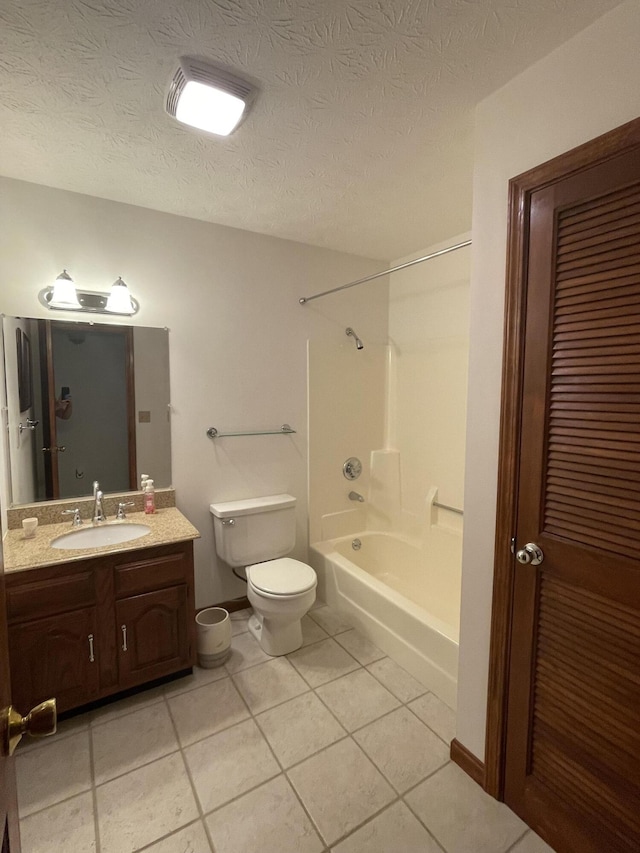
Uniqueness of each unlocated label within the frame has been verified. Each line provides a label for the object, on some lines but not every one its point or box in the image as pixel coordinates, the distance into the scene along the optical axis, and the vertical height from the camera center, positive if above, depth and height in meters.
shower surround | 2.62 -0.36
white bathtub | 1.96 -1.17
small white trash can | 2.13 -1.27
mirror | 2.00 -0.05
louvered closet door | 1.08 -0.33
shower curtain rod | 1.79 +0.68
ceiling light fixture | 1.24 +0.97
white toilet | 2.15 -0.96
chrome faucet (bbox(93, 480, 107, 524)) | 2.08 -0.56
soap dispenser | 2.25 -0.55
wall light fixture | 1.97 +0.50
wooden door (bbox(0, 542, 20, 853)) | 0.64 -0.65
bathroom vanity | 1.64 -0.94
